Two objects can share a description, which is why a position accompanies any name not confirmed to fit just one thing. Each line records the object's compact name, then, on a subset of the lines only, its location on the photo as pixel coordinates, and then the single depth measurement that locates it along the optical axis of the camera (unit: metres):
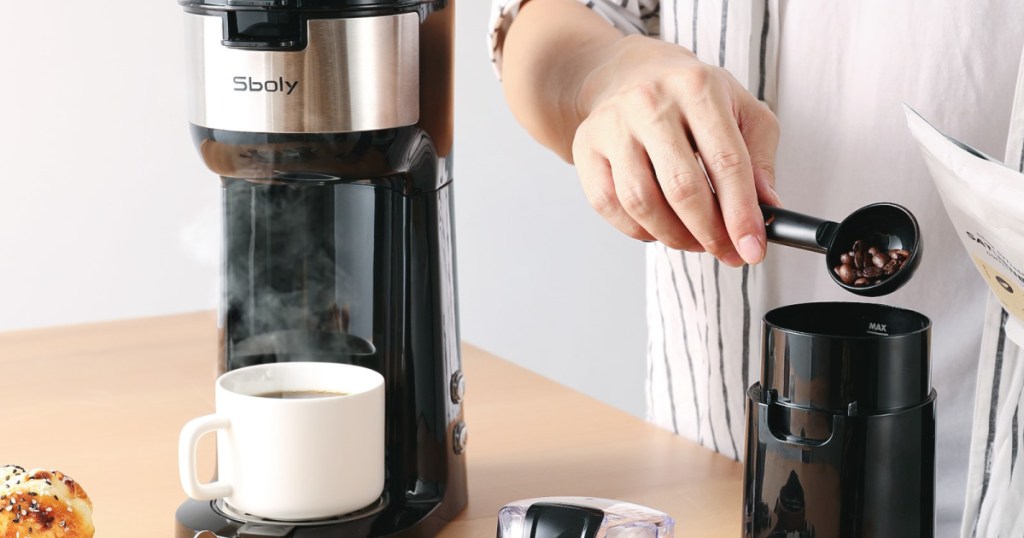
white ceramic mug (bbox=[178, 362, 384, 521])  1.31
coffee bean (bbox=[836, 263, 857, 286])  1.25
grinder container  1.21
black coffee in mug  1.36
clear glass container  1.26
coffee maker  1.31
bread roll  1.26
